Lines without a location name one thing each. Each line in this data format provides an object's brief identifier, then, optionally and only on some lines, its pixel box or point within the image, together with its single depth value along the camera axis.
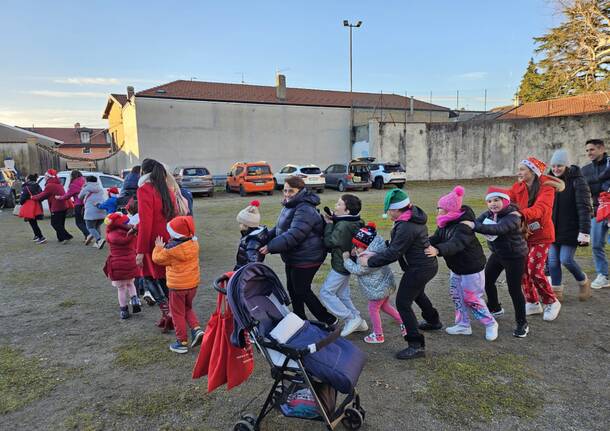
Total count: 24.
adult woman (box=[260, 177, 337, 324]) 3.76
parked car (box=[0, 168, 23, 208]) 16.55
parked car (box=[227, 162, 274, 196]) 20.11
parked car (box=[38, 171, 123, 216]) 13.29
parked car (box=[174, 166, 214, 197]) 19.39
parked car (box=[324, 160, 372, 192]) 20.86
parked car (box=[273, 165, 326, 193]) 20.19
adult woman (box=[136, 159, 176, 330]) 4.02
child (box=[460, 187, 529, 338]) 3.77
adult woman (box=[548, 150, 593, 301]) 4.66
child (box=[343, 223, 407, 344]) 3.77
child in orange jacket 3.71
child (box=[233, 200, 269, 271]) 3.83
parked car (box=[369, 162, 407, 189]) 21.95
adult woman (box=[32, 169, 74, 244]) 8.98
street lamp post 31.34
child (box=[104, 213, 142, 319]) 4.71
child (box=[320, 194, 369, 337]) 3.87
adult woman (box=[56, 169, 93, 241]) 8.91
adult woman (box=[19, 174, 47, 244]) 9.33
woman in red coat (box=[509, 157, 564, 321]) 4.24
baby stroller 2.45
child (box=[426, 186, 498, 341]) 3.66
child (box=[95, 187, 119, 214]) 6.72
